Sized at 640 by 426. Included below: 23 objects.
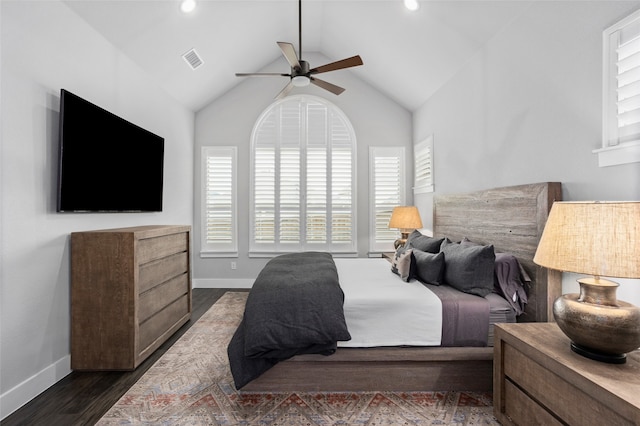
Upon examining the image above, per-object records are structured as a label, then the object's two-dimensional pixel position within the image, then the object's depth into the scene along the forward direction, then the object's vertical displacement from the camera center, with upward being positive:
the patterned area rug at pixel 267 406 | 1.74 -1.20
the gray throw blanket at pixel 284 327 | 1.84 -0.72
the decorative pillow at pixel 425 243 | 2.86 -0.31
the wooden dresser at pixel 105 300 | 2.24 -0.66
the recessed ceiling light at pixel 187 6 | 2.77 +1.93
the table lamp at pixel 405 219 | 3.88 -0.08
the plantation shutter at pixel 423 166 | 3.91 +0.66
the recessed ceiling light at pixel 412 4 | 2.71 +1.90
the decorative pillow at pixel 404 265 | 2.48 -0.45
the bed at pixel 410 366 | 1.93 -1.00
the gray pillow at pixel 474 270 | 2.11 -0.41
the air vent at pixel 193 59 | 3.35 +1.77
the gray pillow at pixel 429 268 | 2.37 -0.44
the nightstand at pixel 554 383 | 1.04 -0.68
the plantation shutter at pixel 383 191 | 4.64 +0.34
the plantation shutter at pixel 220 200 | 4.61 +0.19
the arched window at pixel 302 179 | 4.62 +0.52
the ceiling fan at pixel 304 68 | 2.50 +1.26
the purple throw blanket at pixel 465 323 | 1.97 -0.72
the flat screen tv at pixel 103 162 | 2.14 +0.43
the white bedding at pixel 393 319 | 1.97 -0.71
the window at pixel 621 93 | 1.46 +0.61
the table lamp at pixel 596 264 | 1.10 -0.19
